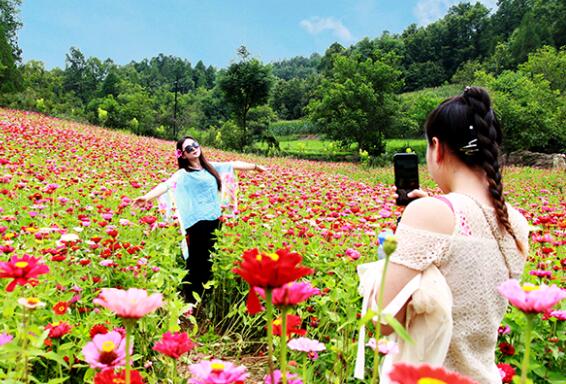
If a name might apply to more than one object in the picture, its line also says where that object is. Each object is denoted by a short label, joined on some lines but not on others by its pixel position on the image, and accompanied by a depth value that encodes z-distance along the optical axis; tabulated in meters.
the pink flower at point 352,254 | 2.28
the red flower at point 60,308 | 1.45
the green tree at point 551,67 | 31.75
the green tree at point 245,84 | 27.75
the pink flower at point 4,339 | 1.04
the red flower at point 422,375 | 0.47
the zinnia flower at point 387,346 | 1.11
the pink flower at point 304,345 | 1.20
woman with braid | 1.15
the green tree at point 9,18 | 41.38
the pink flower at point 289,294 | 0.68
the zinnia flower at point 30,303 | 0.81
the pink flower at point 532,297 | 0.65
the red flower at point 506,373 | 1.55
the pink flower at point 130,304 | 0.66
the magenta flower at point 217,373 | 0.64
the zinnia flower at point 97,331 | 1.31
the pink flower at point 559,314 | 1.94
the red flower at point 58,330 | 1.32
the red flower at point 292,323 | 1.04
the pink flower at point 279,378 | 0.85
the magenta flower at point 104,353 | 0.79
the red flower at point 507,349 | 1.97
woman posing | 3.75
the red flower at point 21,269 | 0.87
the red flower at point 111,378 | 0.76
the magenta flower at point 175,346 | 0.88
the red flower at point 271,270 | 0.62
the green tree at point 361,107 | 26.52
